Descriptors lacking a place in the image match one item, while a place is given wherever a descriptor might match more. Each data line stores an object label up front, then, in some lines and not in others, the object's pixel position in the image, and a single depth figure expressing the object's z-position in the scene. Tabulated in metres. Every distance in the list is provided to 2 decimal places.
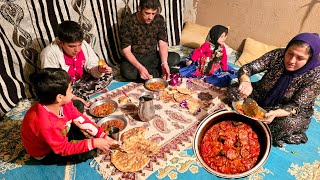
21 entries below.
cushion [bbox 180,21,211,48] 3.80
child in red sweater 1.48
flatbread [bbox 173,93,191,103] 2.64
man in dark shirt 2.84
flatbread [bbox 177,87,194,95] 2.75
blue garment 2.93
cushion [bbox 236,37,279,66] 3.39
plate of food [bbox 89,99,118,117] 2.38
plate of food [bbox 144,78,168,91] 2.79
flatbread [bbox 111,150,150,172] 1.86
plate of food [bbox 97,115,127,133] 2.19
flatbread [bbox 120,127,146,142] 2.15
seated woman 1.80
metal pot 1.60
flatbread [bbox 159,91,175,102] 2.67
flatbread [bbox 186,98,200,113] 2.51
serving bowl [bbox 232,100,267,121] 1.82
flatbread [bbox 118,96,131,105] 2.59
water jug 2.23
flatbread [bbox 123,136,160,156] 2.01
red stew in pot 1.71
